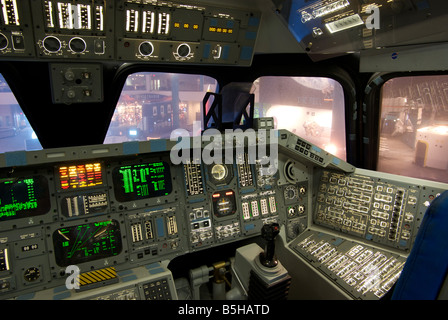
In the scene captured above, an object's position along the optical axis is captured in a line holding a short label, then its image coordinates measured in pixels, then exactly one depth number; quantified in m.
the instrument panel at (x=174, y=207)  1.93
